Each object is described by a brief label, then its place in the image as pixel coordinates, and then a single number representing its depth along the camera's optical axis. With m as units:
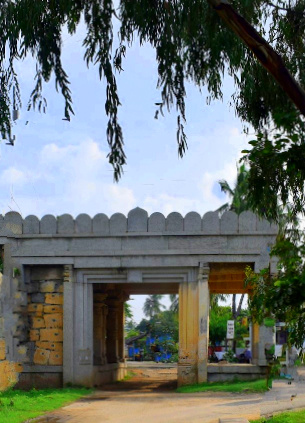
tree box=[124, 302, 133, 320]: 50.64
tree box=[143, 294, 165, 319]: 75.81
